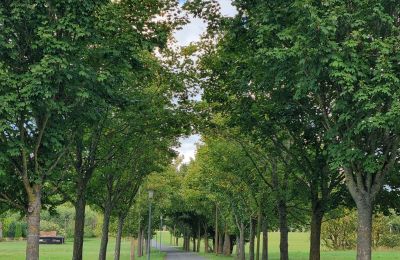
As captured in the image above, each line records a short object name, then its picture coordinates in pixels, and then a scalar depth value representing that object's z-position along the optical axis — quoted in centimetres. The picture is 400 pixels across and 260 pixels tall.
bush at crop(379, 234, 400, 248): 5847
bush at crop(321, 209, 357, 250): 5444
